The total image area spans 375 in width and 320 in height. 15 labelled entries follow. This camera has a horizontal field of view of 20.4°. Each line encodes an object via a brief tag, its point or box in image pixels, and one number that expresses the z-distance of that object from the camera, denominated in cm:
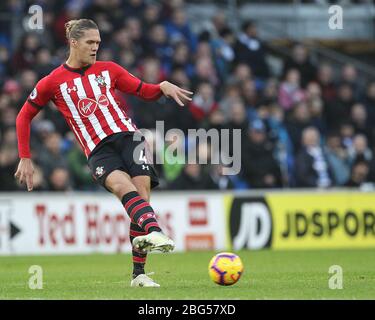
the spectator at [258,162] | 1927
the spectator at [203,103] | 1988
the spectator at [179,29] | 2177
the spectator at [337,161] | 2012
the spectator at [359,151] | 2011
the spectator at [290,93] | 2153
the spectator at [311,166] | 1947
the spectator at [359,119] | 2166
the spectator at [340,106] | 2219
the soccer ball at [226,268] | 962
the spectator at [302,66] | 2259
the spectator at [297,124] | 2056
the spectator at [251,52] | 2188
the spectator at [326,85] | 2270
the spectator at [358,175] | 1980
